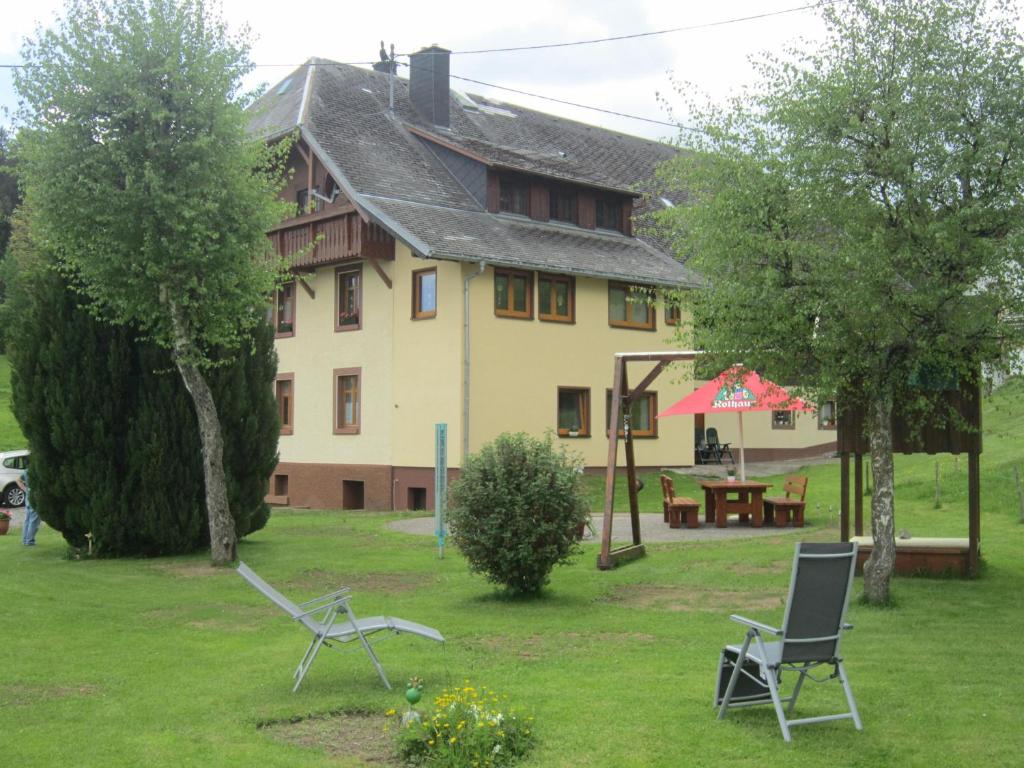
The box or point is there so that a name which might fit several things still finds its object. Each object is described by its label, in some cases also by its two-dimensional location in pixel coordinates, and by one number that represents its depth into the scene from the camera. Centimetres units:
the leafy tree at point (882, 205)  1017
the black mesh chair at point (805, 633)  659
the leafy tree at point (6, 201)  6525
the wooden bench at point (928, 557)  1278
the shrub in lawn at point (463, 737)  573
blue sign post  1515
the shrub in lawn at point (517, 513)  1152
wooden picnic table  1895
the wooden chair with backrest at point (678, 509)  1895
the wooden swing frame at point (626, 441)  1420
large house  2553
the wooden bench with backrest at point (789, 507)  1872
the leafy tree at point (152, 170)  1454
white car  2939
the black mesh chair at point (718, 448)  3453
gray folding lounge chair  780
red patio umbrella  1440
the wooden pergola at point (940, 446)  1269
